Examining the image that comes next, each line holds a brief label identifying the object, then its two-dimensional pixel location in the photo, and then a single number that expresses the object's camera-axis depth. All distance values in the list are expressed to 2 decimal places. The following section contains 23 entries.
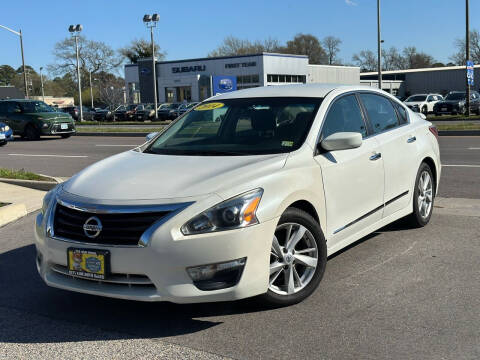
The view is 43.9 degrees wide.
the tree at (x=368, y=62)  123.69
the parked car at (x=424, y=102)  38.12
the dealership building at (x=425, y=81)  75.94
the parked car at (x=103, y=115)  51.81
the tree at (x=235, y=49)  104.69
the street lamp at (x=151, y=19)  40.94
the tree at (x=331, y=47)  120.81
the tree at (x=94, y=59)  103.69
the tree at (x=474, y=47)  103.88
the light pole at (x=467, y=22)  28.26
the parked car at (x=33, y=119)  23.73
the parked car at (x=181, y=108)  44.01
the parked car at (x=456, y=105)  34.44
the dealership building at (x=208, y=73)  62.16
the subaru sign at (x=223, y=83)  42.91
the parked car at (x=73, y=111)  56.12
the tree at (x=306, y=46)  117.12
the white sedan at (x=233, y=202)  3.74
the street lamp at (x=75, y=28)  42.00
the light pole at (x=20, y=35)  40.24
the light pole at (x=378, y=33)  38.66
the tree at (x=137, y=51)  98.62
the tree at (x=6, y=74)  158.00
